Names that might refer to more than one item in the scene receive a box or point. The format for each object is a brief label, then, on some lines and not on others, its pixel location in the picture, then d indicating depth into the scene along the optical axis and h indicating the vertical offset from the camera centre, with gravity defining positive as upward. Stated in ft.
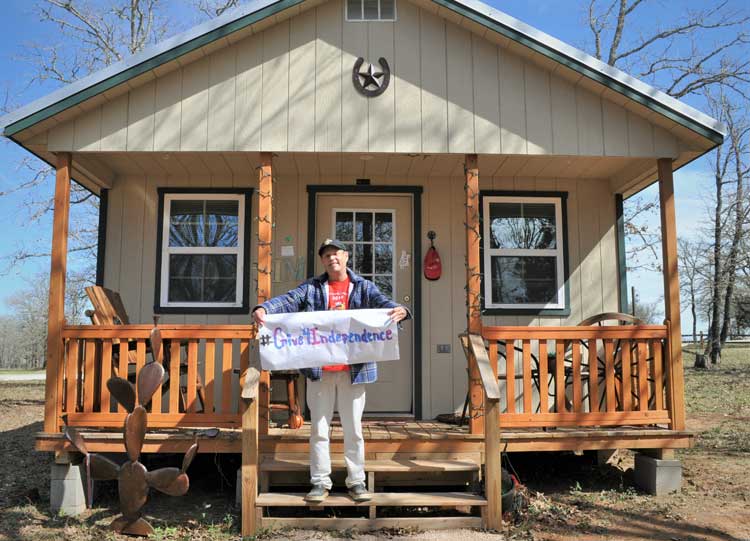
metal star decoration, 17.03 +6.81
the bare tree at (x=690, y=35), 49.75 +24.20
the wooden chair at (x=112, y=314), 16.97 +0.39
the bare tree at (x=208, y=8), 56.54 +29.15
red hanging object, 20.47 +2.03
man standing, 13.65 -1.71
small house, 15.96 +5.04
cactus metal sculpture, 13.55 -3.06
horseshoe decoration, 17.01 +6.77
